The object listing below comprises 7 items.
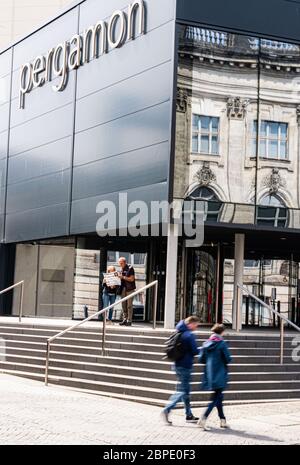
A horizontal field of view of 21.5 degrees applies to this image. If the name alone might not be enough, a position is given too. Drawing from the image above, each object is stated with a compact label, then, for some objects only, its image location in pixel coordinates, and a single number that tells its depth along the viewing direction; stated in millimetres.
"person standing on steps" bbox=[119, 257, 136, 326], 19734
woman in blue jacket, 11555
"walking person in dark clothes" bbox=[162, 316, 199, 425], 11953
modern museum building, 19047
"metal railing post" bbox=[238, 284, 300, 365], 16531
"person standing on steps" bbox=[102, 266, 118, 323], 20250
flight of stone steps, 15172
